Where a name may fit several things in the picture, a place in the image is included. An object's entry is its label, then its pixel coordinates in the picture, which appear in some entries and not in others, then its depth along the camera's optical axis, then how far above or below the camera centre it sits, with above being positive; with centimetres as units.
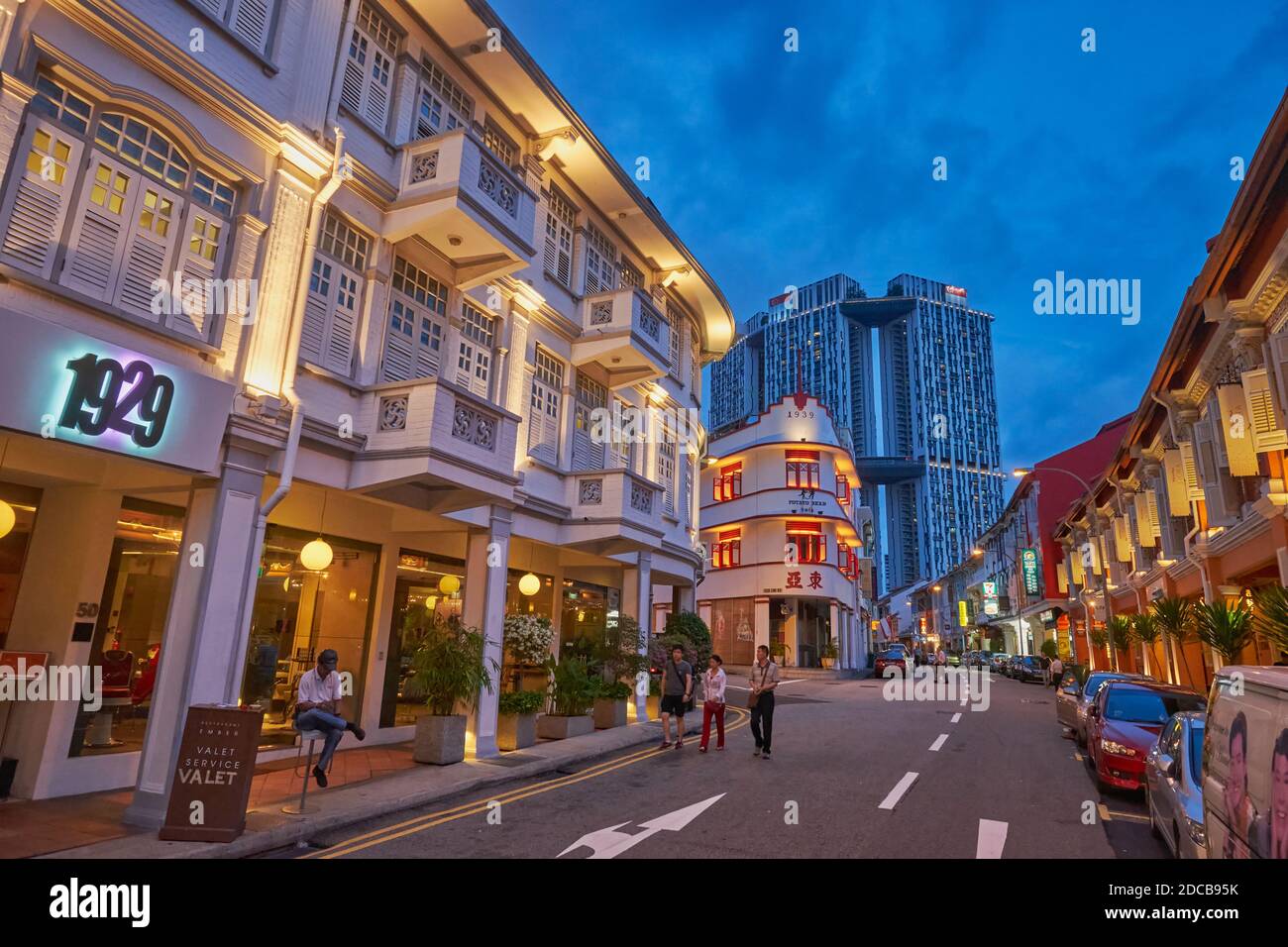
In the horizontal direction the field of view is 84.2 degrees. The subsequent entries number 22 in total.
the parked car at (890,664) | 4531 -103
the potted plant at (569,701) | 1444 -134
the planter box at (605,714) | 1611 -170
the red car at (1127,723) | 968 -97
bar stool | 776 -198
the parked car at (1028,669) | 4188 -93
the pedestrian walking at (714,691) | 1375 -96
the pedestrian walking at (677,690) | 1385 -96
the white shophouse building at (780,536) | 4288 +655
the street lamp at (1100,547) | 3232 +501
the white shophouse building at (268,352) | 760 +359
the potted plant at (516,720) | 1280 -152
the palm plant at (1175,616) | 1959 +113
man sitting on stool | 848 -94
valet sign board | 688 -146
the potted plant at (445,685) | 1116 -84
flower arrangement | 1363 -9
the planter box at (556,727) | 1438 -181
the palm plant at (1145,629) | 2333 +89
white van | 343 -57
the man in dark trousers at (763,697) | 1271 -98
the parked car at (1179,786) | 535 -109
